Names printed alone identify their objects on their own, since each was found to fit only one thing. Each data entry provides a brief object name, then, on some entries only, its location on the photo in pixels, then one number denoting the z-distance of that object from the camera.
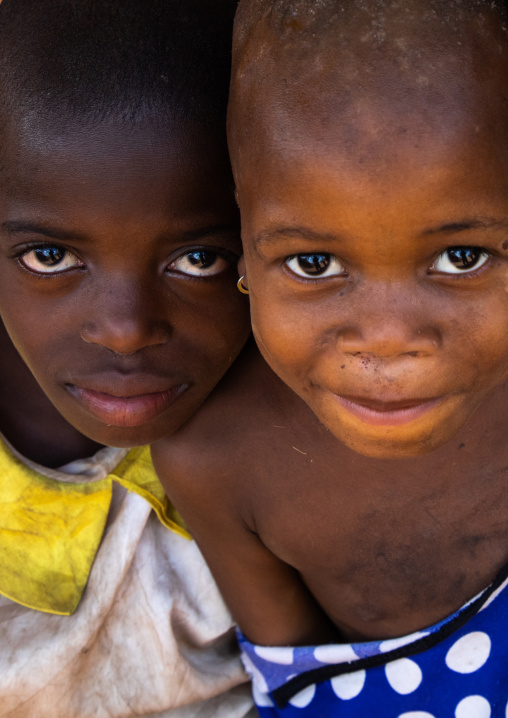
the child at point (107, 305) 0.49
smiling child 0.42
